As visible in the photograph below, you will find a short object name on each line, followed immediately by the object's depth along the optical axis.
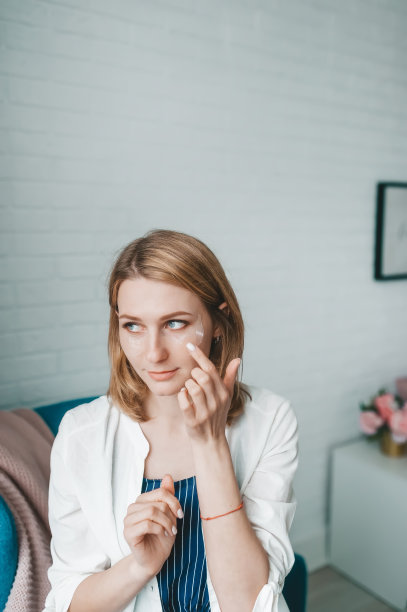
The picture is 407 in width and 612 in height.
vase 2.33
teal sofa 1.10
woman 0.98
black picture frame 2.49
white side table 2.13
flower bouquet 2.25
